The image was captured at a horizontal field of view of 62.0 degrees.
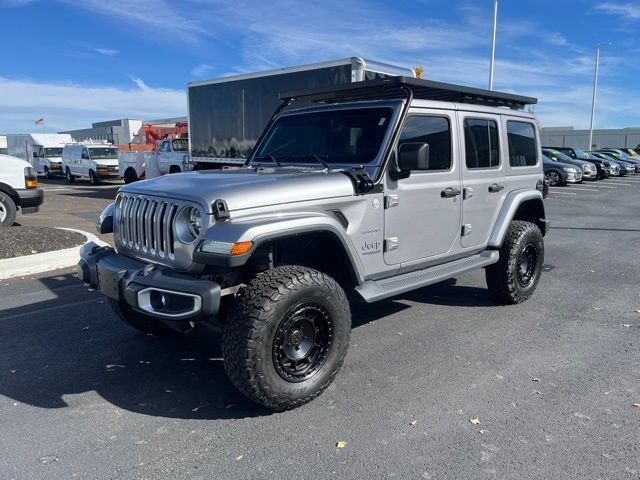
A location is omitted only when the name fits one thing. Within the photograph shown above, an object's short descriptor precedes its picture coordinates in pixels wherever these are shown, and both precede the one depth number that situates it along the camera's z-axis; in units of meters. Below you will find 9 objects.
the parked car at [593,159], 27.36
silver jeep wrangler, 3.29
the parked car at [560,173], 23.09
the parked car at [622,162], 30.27
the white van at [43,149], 28.81
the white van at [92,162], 23.94
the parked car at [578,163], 25.07
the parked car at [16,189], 9.65
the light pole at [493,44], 23.59
